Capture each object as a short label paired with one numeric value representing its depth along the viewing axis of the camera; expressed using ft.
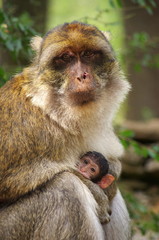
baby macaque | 39.60
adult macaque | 35.12
